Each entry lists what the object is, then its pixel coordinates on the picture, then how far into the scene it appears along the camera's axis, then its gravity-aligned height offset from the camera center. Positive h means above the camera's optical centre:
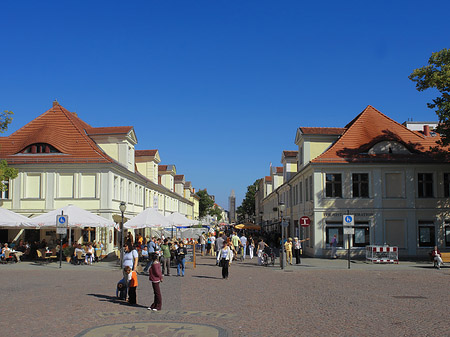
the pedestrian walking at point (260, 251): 28.86 -1.97
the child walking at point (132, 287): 13.16 -1.87
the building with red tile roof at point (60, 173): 33.56 +2.95
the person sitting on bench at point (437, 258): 25.78 -2.12
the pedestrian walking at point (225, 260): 20.45 -1.77
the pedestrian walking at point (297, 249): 28.22 -1.82
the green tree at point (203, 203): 116.25 +3.31
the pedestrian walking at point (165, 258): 22.52 -1.87
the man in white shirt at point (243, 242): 33.44 -1.77
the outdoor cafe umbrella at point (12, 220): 27.17 -0.20
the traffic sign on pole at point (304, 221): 28.12 -0.24
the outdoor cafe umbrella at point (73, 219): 27.00 -0.14
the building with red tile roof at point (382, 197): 33.06 +1.33
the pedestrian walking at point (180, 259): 21.73 -1.84
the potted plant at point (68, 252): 29.63 -2.11
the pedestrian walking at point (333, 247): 32.44 -2.00
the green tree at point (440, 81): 27.45 +7.58
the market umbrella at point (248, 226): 50.03 -0.97
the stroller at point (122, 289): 13.84 -2.01
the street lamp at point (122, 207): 27.18 +0.52
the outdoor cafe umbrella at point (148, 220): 28.58 -0.20
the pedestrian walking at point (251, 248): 34.62 -2.17
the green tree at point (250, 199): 111.25 +4.02
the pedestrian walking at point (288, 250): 28.45 -1.89
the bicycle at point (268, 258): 28.33 -2.35
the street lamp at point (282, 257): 25.56 -2.11
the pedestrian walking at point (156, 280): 12.12 -1.58
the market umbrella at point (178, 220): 33.20 -0.23
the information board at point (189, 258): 29.40 -2.43
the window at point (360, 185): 33.47 +2.14
